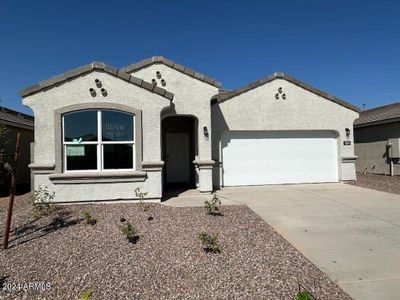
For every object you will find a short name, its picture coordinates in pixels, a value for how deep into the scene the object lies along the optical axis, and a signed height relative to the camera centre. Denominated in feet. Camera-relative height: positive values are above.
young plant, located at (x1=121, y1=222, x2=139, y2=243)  18.03 -4.73
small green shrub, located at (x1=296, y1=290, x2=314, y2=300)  9.53 -4.53
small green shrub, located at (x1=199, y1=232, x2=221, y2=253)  16.29 -4.87
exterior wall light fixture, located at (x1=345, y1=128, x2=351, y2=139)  43.24 +3.00
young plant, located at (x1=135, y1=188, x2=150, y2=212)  28.17 -3.56
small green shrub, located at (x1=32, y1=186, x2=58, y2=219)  23.83 -3.90
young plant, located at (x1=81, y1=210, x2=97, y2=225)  21.39 -4.49
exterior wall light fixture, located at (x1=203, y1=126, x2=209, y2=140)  34.91 +2.78
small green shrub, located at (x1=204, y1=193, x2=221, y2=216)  24.59 -4.42
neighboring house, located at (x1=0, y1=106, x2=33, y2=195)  39.86 +2.69
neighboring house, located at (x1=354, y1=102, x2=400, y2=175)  49.47 +2.05
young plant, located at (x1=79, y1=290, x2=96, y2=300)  11.07 -5.31
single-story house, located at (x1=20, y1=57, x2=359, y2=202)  27.84 +2.68
